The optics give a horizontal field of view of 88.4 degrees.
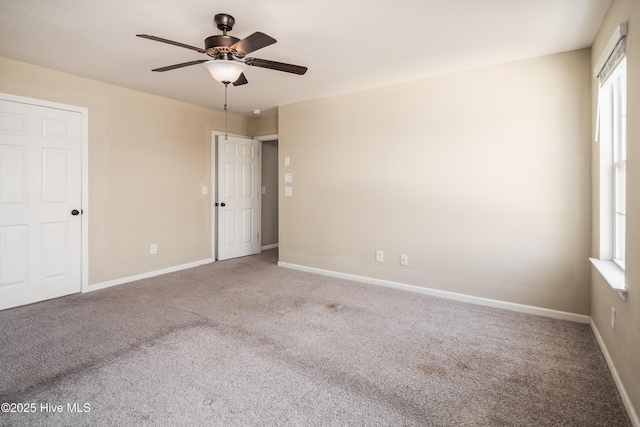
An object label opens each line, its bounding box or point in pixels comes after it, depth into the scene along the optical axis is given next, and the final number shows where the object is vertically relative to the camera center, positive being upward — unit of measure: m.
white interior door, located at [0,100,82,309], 3.20 +0.07
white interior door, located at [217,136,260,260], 5.32 +0.20
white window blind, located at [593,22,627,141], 1.87 +0.98
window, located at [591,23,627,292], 2.27 +0.33
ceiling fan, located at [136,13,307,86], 2.20 +1.09
